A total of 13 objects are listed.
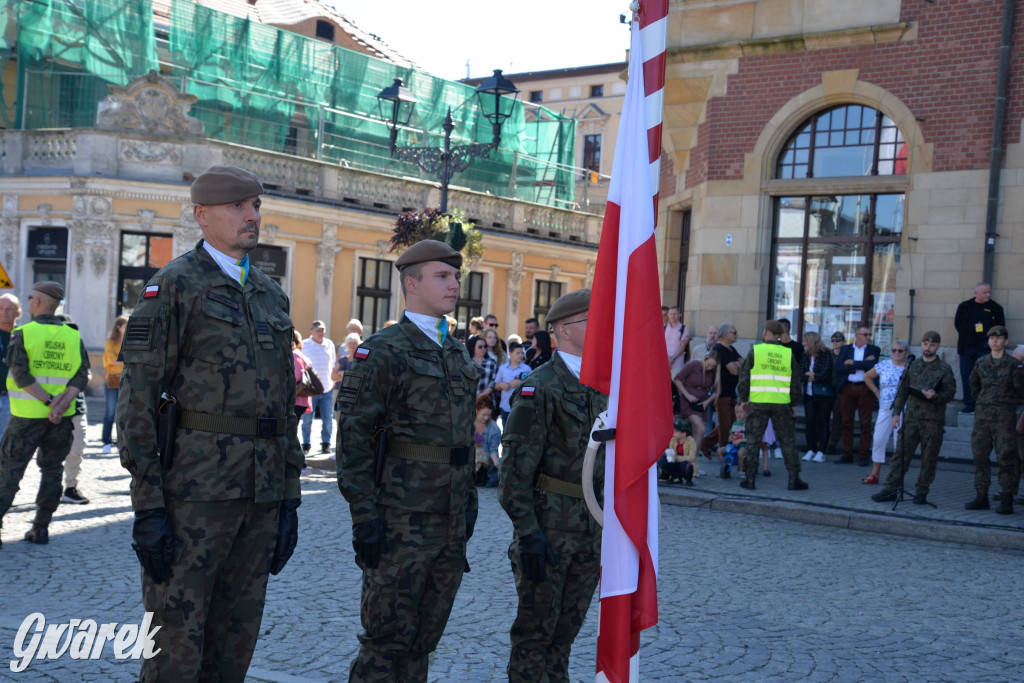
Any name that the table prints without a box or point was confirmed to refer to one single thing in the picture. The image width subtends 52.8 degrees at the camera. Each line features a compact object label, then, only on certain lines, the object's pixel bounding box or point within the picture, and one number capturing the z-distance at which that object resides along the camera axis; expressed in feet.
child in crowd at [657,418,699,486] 41.01
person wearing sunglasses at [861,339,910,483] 42.96
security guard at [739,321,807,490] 40.60
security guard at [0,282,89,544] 26.30
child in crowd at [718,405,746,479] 43.45
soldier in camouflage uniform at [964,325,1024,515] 36.42
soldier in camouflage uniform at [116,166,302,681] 12.01
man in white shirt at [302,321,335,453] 47.85
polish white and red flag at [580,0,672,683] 12.55
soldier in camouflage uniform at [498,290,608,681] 14.08
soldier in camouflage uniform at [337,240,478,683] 13.35
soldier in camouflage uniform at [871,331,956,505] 38.29
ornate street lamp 49.24
